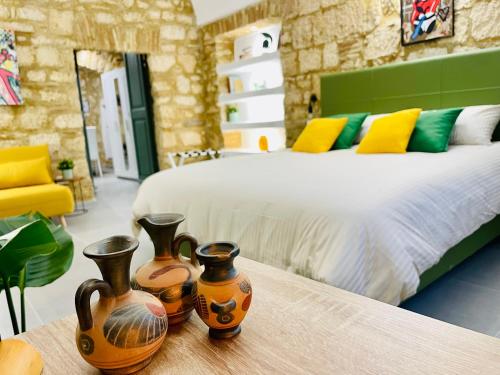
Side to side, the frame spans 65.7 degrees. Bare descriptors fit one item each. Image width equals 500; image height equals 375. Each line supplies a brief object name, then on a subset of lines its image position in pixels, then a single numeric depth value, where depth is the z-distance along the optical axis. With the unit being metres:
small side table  4.46
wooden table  0.70
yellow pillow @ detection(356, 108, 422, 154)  2.84
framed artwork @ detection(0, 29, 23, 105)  4.30
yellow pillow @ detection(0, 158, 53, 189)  3.93
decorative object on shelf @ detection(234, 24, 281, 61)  5.15
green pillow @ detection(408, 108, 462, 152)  2.74
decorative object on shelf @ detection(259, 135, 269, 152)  5.16
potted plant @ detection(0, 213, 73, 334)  0.72
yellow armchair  3.59
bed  1.51
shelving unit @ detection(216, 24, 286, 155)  5.08
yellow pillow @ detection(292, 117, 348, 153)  3.45
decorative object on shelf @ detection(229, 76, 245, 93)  5.73
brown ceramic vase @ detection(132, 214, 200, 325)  0.83
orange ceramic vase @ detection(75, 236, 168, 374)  0.66
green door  5.80
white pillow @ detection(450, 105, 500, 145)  2.83
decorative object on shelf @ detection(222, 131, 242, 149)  5.88
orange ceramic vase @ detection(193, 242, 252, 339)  0.77
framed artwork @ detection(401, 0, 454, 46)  3.29
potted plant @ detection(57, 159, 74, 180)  4.52
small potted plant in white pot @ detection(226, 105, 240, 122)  5.73
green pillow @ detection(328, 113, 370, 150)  3.46
